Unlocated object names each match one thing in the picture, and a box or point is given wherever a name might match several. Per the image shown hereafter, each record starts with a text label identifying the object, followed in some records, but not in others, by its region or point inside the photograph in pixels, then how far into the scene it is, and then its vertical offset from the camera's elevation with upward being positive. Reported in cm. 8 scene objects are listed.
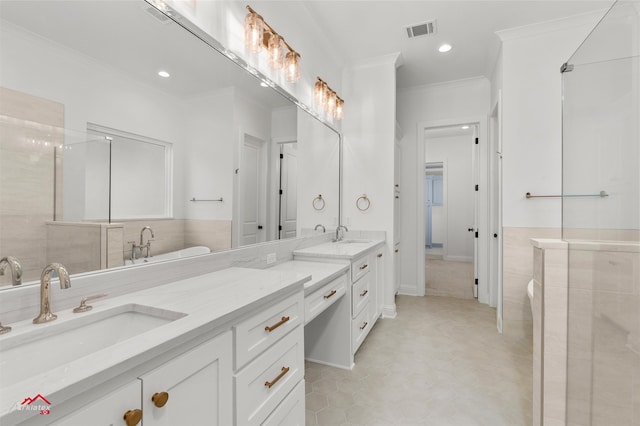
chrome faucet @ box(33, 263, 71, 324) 85 -24
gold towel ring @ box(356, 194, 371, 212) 337 +11
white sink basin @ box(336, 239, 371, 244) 314 -31
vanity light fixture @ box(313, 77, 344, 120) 283 +114
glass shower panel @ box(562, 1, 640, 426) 108 -8
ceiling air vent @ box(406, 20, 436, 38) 277 +176
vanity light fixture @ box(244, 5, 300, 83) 184 +115
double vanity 58 -37
